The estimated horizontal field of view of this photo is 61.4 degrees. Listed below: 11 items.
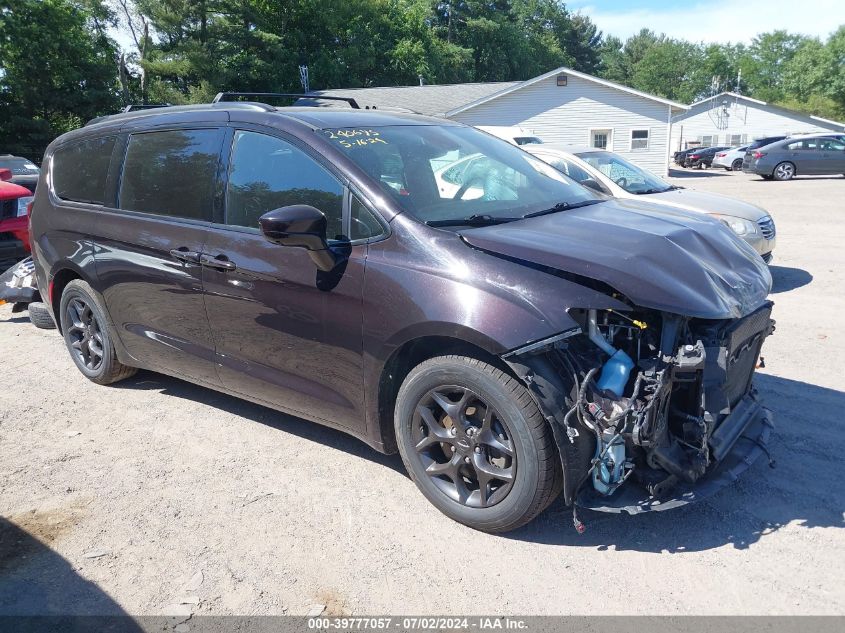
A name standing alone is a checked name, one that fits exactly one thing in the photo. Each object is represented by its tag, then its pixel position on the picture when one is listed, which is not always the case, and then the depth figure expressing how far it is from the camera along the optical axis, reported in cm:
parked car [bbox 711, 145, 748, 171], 3731
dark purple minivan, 303
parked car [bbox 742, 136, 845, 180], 2673
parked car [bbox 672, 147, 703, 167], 4197
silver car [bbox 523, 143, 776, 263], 796
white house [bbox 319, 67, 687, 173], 3073
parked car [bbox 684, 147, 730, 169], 4025
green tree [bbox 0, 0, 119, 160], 3134
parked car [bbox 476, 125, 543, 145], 1542
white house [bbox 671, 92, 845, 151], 5131
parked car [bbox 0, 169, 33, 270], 825
